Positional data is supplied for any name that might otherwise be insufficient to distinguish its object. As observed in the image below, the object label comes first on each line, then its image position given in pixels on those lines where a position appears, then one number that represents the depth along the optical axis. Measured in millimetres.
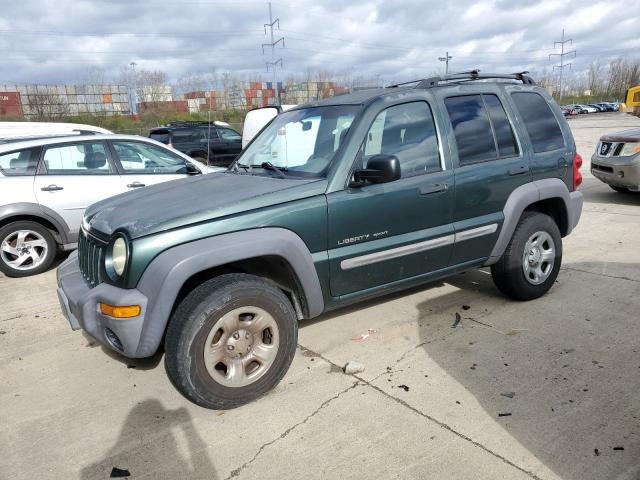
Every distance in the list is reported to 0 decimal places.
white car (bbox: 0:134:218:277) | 5938
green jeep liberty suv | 2934
